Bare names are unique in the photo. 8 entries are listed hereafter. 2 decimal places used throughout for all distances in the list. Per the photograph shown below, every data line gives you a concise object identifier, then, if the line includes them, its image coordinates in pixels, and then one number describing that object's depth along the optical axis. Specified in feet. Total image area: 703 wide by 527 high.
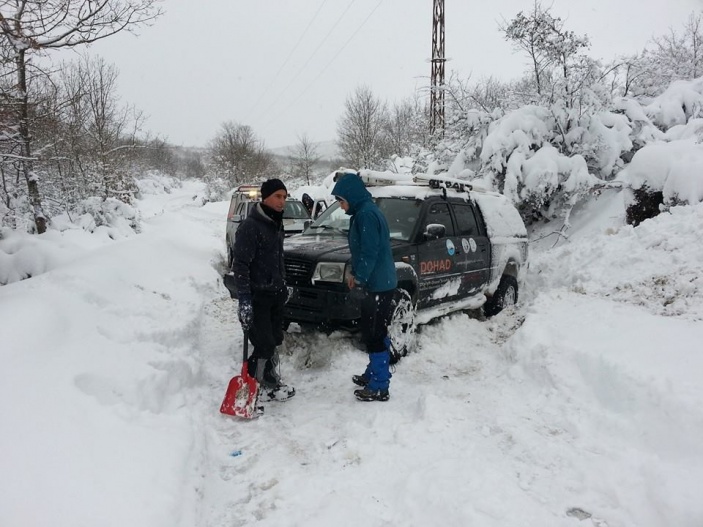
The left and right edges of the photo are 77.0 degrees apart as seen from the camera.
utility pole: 61.77
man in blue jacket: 13.51
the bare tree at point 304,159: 179.83
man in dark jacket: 12.82
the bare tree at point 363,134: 113.70
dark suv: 15.79
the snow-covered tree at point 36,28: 18.60
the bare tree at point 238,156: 154.51
